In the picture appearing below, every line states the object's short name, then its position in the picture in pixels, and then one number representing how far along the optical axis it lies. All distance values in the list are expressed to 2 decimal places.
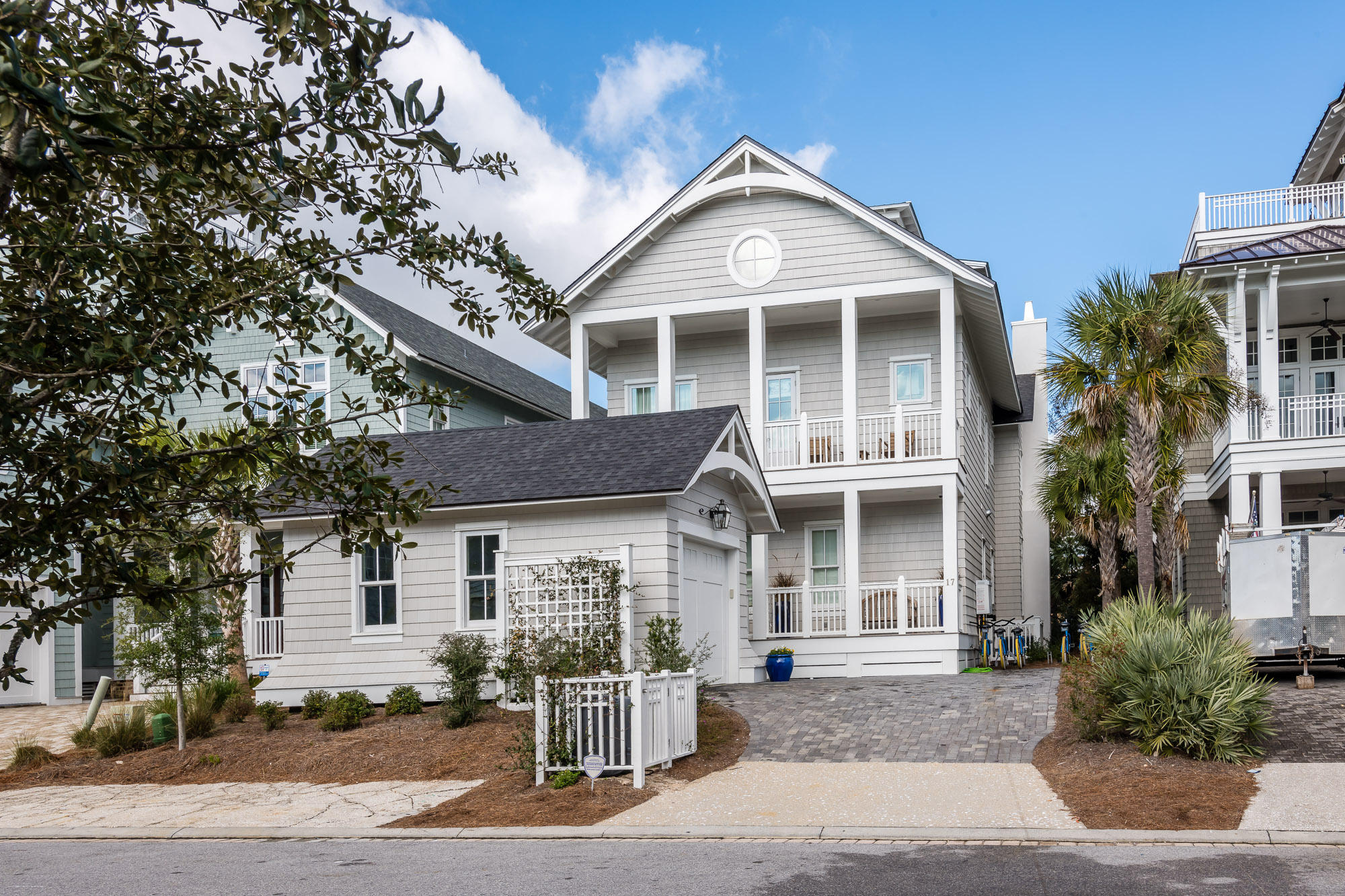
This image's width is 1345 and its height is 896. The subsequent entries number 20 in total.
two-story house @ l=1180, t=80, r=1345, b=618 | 22.14
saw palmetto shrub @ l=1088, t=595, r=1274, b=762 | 11.34
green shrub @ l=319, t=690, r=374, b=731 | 15.18
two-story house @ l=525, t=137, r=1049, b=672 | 21.34
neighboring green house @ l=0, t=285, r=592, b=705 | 24.02
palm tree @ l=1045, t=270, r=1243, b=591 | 17.08
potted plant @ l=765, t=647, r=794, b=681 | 20.31
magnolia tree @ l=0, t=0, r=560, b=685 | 3.92
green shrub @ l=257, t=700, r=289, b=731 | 15.76
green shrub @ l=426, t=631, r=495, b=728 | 14.48
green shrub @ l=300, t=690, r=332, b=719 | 16.36
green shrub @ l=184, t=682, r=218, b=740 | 15.70
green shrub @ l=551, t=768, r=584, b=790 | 11.55
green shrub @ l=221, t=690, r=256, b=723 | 16.98
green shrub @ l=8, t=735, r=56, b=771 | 14.78
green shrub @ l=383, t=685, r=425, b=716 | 16.11
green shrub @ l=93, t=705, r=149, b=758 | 15.22
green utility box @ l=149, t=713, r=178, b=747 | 15.46
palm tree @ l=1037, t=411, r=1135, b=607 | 25.20
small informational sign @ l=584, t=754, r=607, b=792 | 11.02
